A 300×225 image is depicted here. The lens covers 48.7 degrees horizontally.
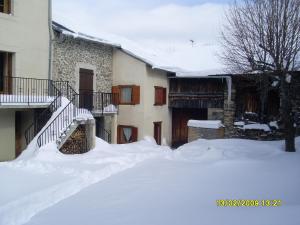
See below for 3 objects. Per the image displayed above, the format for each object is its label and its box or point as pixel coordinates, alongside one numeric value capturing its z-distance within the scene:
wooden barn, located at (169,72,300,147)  16.08
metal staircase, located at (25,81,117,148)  11.29
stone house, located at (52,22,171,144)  15.91
